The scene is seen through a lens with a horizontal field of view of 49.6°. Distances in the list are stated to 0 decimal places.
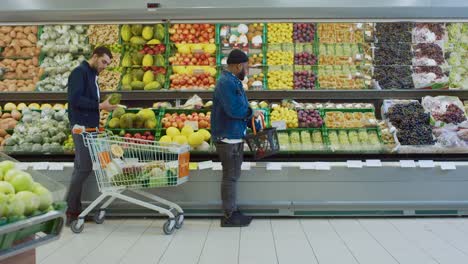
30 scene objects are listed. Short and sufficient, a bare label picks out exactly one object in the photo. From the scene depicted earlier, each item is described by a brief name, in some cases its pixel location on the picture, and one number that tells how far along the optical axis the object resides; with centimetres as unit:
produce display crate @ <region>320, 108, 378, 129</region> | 562
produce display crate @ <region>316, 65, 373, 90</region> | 573
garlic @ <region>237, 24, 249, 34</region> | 597
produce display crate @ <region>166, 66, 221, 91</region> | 576
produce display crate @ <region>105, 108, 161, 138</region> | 536
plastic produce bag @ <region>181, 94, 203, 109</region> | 556
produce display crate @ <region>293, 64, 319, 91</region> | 586
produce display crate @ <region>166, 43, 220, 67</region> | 593
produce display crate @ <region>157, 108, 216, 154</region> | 543
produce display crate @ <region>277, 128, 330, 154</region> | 520
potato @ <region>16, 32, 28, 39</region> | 604
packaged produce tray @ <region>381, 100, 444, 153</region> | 520
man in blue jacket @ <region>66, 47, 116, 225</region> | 479
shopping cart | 445
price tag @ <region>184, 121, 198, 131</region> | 536
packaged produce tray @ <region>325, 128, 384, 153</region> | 520
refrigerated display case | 507
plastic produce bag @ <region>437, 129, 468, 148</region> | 528
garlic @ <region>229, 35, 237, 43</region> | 593
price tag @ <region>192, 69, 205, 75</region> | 582
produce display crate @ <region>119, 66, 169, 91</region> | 580
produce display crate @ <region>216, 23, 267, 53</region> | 594
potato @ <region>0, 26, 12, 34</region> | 607
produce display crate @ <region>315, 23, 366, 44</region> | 593
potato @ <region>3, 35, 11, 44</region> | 602
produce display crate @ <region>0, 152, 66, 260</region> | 171
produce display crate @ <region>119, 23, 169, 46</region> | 594
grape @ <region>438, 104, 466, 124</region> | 553
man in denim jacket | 482
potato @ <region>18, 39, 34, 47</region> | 602
